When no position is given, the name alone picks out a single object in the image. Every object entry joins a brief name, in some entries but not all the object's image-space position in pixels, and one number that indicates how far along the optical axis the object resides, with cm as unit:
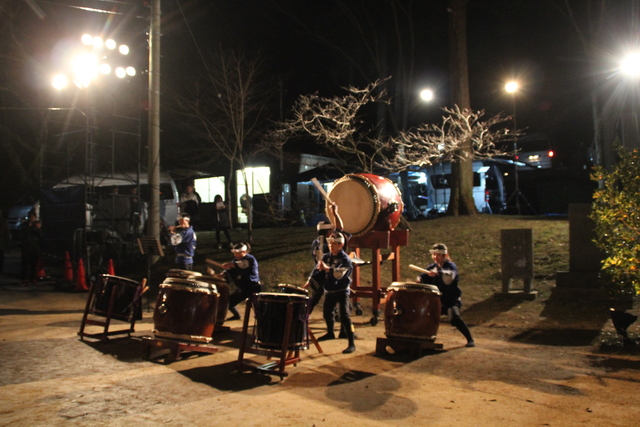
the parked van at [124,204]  1591
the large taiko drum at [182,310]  682
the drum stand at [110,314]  802
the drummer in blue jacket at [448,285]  776
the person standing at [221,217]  1555
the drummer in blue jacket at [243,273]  884
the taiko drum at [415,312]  729
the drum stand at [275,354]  608
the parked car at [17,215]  2112
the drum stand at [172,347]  677
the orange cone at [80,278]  1323
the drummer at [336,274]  775
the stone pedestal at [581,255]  1053
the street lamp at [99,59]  1332
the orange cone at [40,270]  1414
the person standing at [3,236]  1451
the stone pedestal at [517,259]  1095
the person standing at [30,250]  1362
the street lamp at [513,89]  2018
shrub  760
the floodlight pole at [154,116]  1320
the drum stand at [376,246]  1000
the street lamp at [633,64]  1098
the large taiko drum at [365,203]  978
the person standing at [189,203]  1911
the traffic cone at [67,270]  1392
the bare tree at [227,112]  1894
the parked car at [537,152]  2580
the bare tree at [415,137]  1470
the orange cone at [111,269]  1272
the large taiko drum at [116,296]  821
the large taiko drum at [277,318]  630
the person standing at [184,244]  1040
